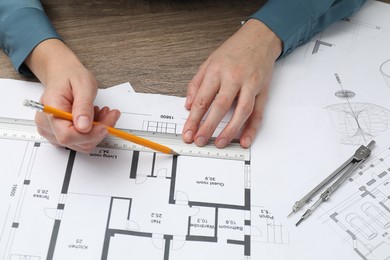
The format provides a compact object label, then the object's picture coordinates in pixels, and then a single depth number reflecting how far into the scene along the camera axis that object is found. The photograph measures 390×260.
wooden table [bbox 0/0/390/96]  0.80
